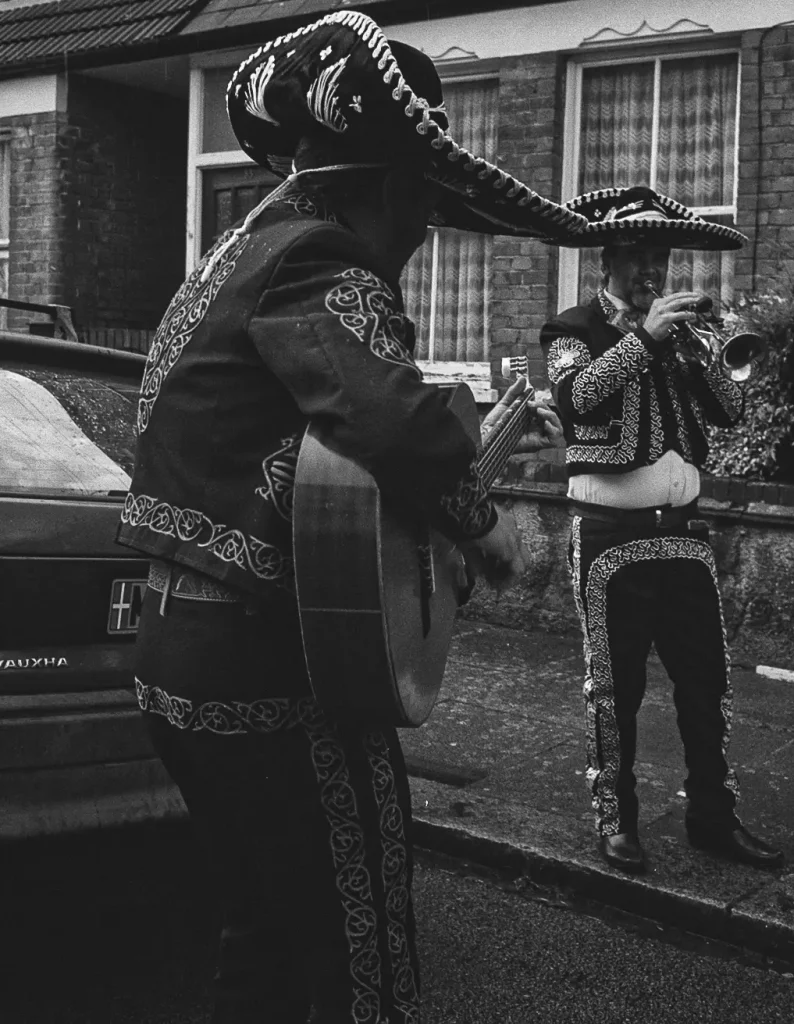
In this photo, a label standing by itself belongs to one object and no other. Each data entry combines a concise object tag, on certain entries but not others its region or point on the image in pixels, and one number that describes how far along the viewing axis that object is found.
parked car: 3.28
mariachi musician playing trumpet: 4.23
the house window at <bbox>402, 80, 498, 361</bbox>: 9.38
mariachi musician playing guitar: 2.14
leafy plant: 7.14
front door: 10.64
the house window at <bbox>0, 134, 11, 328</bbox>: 11.78
